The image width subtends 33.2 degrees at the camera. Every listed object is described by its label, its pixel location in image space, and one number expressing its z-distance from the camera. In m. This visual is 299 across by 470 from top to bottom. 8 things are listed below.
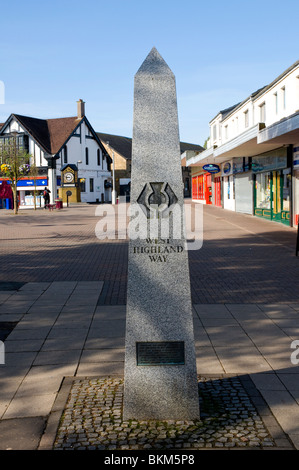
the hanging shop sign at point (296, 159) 20.23
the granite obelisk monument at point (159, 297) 4.23
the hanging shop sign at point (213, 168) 37.66
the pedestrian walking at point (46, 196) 44.54
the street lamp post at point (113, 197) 49.24
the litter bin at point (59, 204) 42.00
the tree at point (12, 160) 35.25
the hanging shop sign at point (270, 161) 22.14
